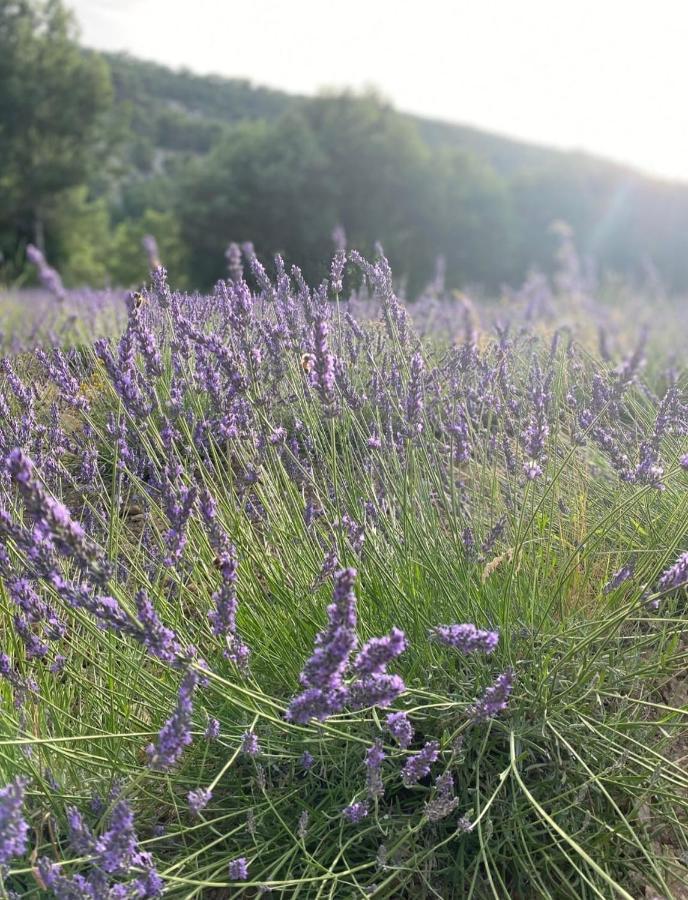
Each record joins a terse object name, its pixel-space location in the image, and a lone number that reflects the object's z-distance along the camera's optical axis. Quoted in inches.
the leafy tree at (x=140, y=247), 1011.1
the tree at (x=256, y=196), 938.1
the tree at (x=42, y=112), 958.4
